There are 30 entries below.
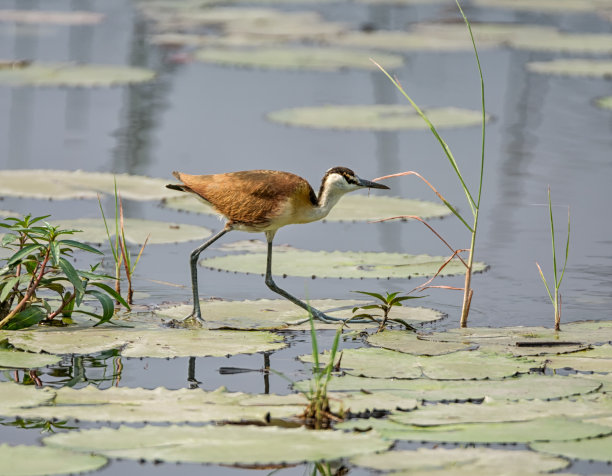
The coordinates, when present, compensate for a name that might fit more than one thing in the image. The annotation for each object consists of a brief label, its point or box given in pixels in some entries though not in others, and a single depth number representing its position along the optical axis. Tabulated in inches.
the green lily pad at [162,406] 280.4
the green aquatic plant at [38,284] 358.3
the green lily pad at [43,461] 244.4
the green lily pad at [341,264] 446.9
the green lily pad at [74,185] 564.1
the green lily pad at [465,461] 251.0
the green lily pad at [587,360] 333.4
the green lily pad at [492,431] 267.0
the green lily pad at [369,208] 550.0
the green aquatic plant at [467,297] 393.7
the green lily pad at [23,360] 329.1
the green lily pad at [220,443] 252.2
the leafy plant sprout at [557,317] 376.2
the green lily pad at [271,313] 388.2
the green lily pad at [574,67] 912.9
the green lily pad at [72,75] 856.9
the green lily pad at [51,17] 1140.5
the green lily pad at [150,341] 344.8
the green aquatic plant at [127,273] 398.9
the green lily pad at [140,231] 490.9
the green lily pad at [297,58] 938.7
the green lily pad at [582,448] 256.7
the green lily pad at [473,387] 304.2
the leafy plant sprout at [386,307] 373.1
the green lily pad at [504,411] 280.5
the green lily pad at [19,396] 289.6
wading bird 408.8
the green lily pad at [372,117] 754.2
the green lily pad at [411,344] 346.6
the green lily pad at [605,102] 795.0
